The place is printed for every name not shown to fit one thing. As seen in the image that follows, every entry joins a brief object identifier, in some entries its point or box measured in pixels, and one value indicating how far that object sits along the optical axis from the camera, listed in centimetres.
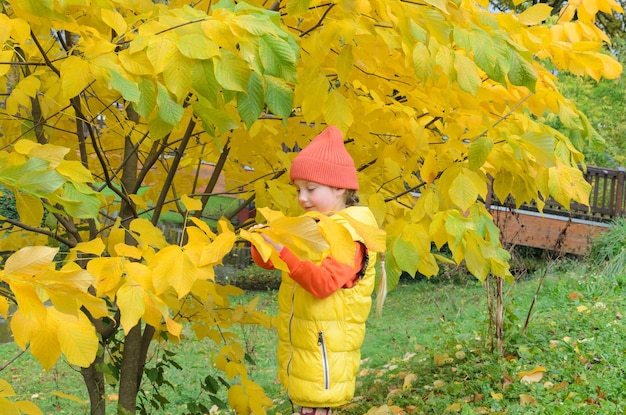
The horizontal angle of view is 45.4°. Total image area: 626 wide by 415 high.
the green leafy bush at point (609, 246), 880
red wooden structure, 1100
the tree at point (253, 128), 159
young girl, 245
